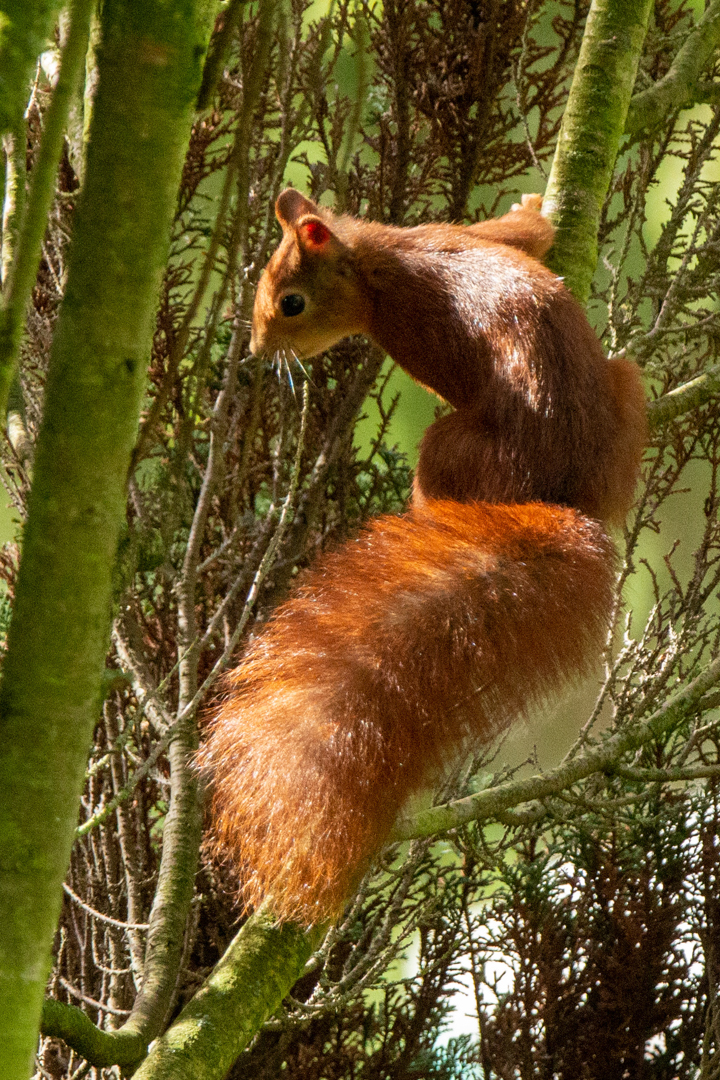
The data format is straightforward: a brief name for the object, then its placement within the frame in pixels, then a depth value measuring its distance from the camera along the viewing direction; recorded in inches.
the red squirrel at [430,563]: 205.1
